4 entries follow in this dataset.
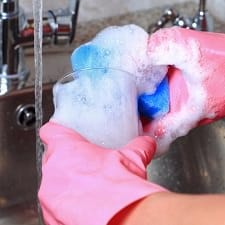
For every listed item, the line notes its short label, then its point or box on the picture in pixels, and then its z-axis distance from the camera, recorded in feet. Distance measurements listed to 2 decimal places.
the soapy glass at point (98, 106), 2.10
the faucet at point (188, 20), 3.35
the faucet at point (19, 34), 3.12
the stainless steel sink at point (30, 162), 3.24
